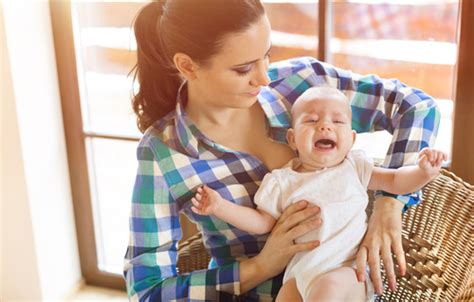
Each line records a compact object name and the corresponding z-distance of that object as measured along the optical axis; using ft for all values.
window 5.16
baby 3.84
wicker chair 4.12
